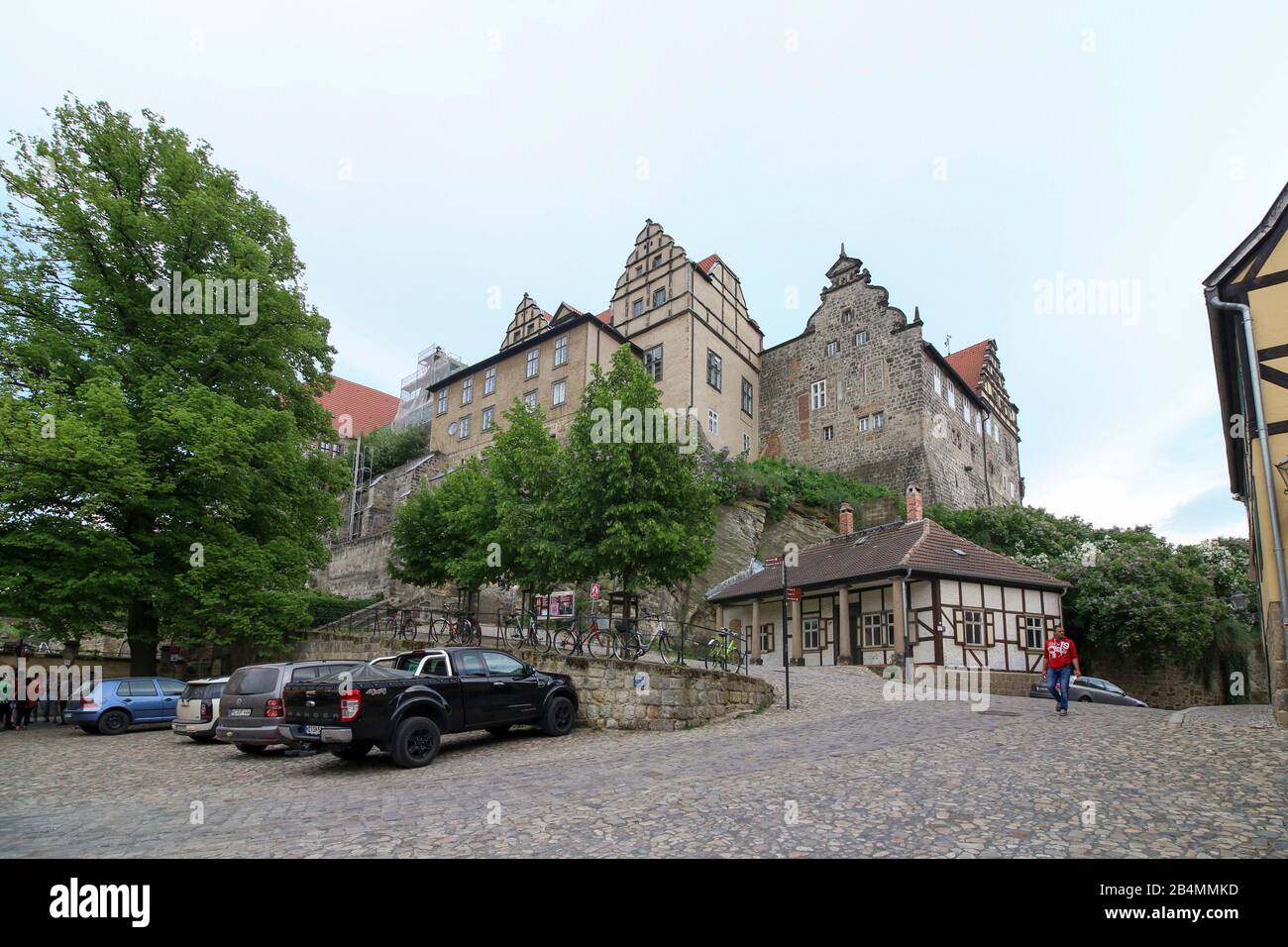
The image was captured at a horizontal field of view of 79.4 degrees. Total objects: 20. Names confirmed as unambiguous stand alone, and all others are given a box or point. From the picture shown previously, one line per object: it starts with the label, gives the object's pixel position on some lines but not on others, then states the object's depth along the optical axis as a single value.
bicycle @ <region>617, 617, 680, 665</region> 15.24
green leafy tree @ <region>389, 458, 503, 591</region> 24.84
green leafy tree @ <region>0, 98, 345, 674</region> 16.59
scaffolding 69.81
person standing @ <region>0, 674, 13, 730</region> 18.75
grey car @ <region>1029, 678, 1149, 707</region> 23.33
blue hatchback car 17.38
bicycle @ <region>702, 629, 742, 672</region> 16.77
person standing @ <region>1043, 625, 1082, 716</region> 14.34
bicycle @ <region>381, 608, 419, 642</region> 21.56
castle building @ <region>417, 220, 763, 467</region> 44.44
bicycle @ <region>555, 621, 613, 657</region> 15.38
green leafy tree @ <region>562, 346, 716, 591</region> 17.48
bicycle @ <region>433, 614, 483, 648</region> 19.44
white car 15.55
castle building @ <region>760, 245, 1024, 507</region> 43.81
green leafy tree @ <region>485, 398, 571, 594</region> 18.61
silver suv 13.26
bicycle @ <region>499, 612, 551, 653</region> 16.77
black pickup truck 10.59
